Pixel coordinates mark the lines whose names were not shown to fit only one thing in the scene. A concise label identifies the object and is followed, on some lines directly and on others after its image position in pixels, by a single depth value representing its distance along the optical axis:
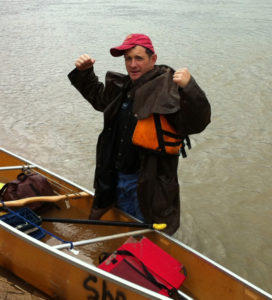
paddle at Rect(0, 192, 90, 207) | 3.73
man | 2.69
